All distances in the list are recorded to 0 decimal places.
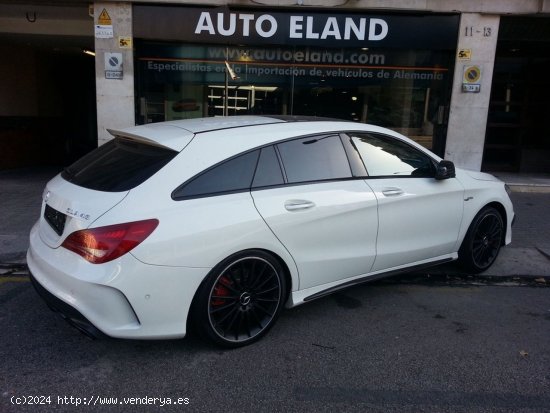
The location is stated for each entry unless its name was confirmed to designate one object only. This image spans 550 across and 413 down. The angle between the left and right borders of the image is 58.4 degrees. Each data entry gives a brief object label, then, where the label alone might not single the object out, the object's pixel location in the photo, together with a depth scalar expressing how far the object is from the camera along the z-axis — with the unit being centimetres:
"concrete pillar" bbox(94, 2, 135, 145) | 895
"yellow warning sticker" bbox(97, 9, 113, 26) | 891
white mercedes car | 304
